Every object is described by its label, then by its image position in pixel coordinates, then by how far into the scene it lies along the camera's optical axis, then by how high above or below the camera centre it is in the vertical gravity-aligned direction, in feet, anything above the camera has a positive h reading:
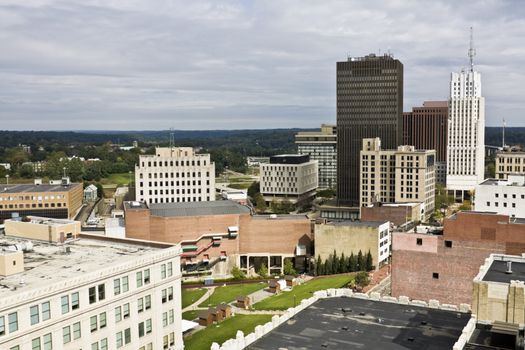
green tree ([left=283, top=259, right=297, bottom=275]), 474.08 -115.44
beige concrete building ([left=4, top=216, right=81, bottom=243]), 275.73 -47.95
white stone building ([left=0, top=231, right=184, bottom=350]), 190.90 -61.02
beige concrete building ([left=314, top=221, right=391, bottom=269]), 455.63 -88.49
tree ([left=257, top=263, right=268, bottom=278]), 475.72 -117.83
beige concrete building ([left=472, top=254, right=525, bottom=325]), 142.31 -43.56
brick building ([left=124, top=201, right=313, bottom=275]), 472.44 -86.73
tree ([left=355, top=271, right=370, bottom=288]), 391.65 -103.61
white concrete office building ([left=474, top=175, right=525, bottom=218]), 428.15 -52.03
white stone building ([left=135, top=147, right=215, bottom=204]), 629.10 -52.11
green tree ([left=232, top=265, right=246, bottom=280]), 466.70 -117.22
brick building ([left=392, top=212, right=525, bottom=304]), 300.40 -66.86
